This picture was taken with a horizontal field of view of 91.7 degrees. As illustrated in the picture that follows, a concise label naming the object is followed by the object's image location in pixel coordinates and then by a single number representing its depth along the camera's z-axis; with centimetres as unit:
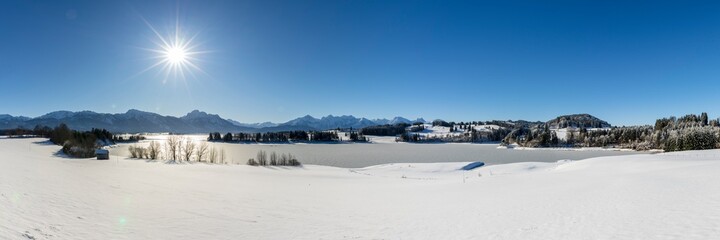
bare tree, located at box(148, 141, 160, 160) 6712
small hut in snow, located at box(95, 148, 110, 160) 6031
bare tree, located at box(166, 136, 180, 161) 7252
